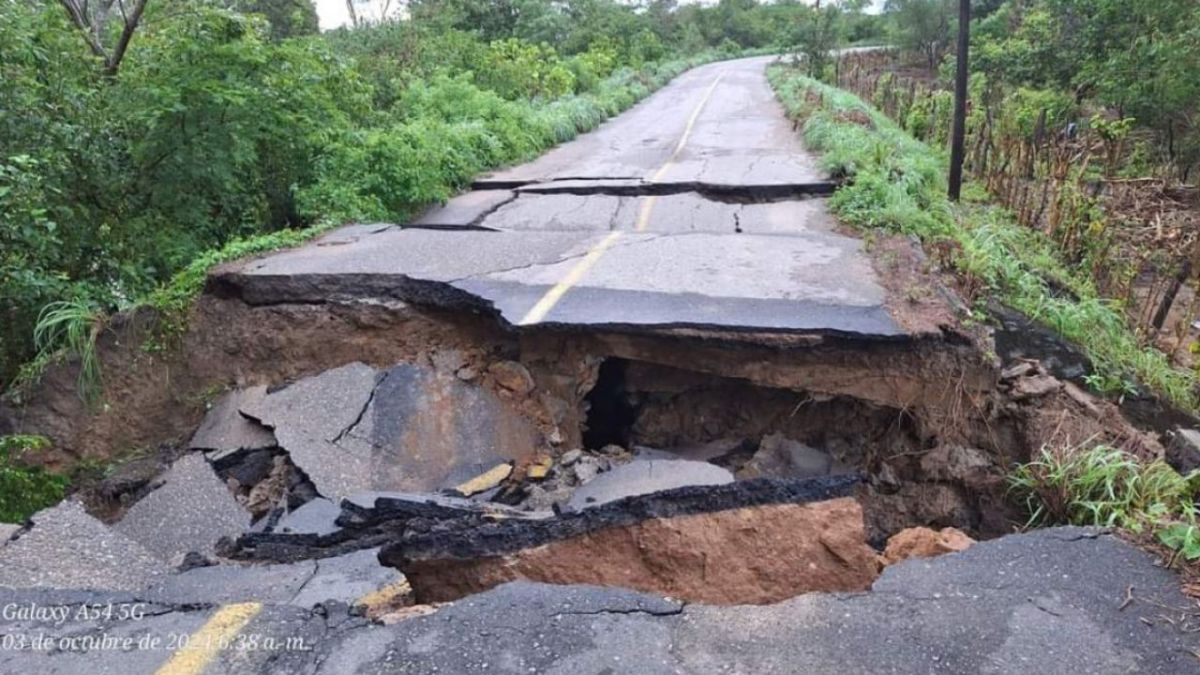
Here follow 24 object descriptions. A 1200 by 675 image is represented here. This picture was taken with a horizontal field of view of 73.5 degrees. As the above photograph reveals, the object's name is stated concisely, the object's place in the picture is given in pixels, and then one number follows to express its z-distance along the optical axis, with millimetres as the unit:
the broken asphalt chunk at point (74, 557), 3650
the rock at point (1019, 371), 5543
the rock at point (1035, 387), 5314
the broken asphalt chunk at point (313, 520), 4465
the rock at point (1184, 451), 4082
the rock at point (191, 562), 4003
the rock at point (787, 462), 5719
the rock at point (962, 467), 5223
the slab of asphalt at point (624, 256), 5879
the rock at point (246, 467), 5285
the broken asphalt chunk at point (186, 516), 4773
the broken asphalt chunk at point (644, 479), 4828
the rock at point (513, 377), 5953
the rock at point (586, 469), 5270
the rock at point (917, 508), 5285
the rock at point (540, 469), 5426
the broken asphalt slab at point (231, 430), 5457
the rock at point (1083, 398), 5344
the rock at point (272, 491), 5062
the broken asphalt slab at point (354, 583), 3510
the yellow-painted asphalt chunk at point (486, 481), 5133
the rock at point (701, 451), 5949
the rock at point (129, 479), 5351
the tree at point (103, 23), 9016
